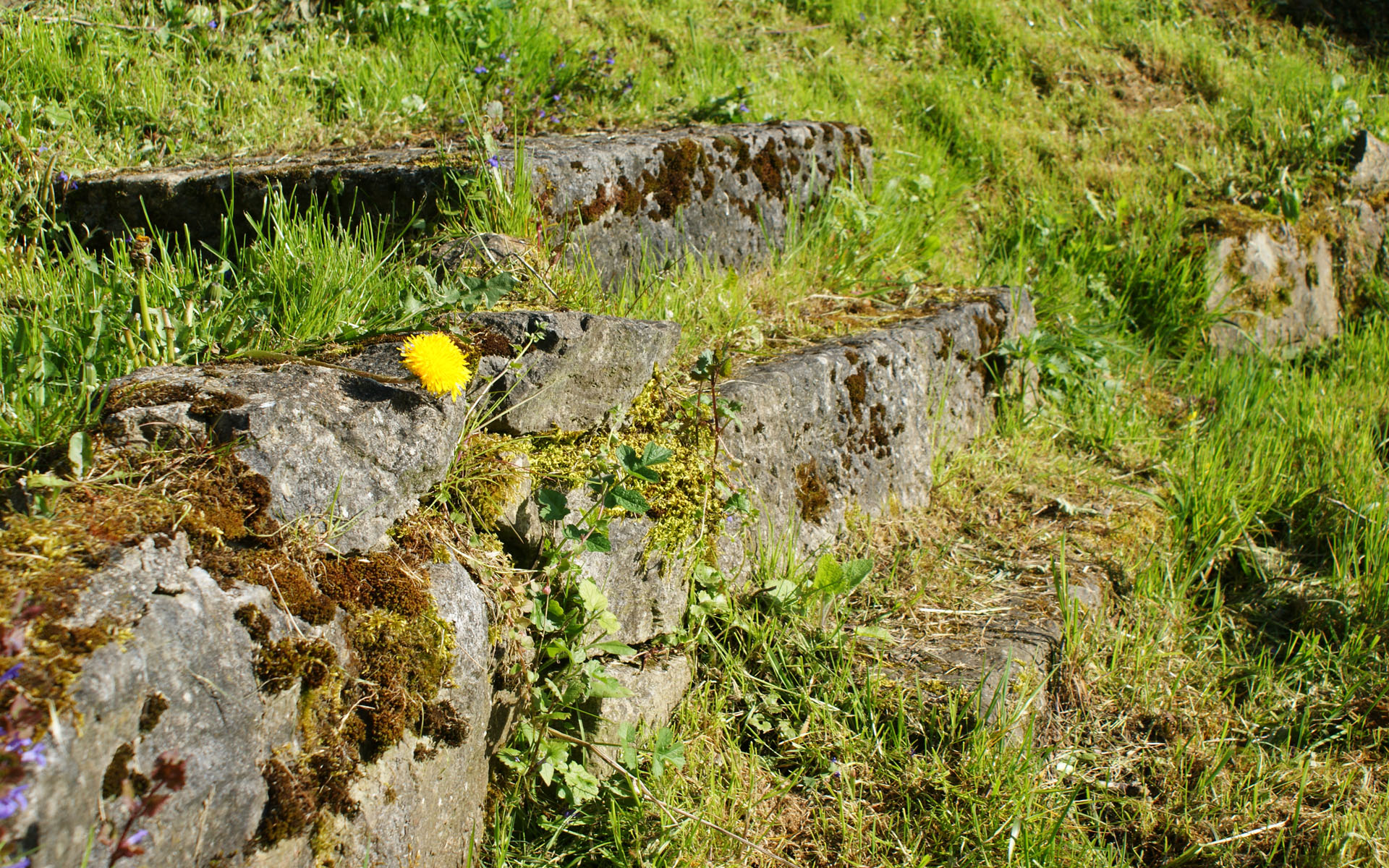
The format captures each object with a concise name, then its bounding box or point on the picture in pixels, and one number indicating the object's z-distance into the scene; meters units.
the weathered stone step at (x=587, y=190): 1.87
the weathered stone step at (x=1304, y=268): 2.78
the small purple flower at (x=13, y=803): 1.33
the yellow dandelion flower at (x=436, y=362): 1.56
